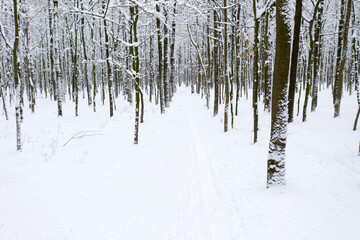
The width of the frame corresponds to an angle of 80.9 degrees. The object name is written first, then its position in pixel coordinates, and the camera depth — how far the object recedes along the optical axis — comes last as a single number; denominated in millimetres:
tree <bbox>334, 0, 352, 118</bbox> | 12095
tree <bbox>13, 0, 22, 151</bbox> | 7121
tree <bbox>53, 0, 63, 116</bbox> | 14883
